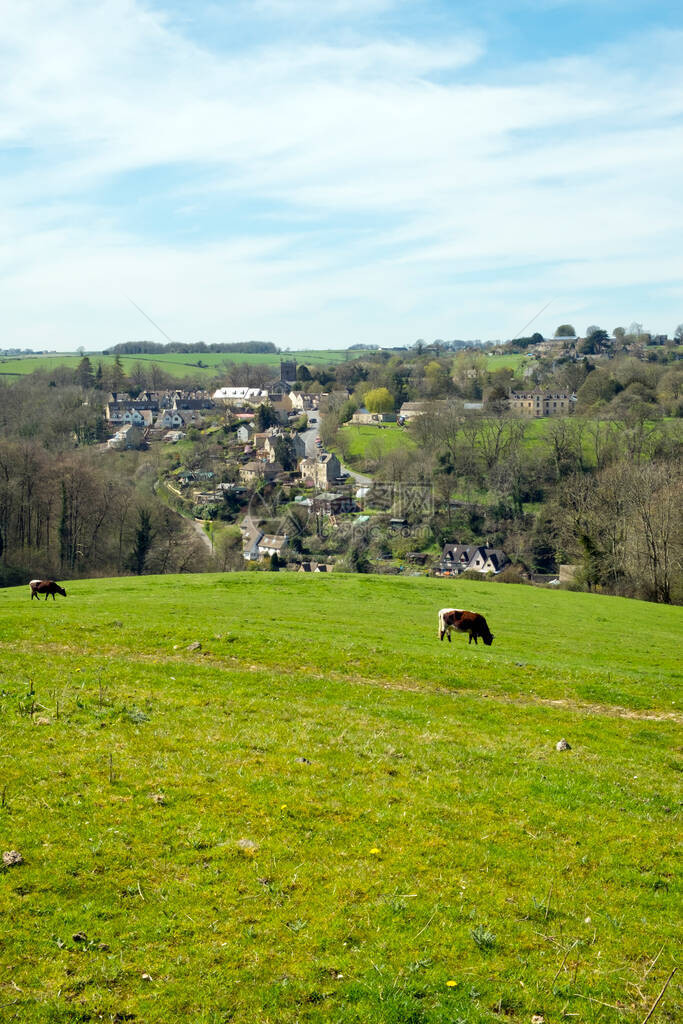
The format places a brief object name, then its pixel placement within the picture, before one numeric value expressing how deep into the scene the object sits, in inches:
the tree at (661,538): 1809.8
